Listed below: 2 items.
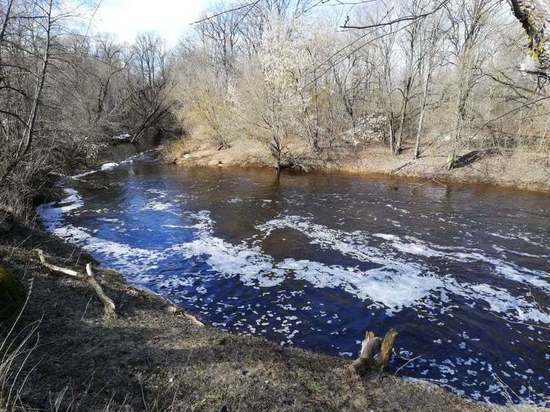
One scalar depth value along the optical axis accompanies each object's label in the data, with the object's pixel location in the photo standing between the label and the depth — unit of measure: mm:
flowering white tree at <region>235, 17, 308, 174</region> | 24781
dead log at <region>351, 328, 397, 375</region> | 5453
